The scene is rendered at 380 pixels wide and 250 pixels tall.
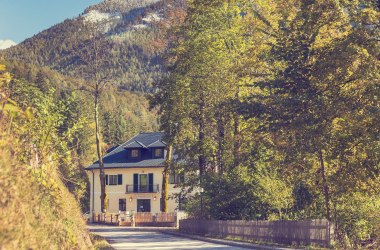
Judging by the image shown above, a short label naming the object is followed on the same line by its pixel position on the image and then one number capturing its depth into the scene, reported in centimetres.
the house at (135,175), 6588
